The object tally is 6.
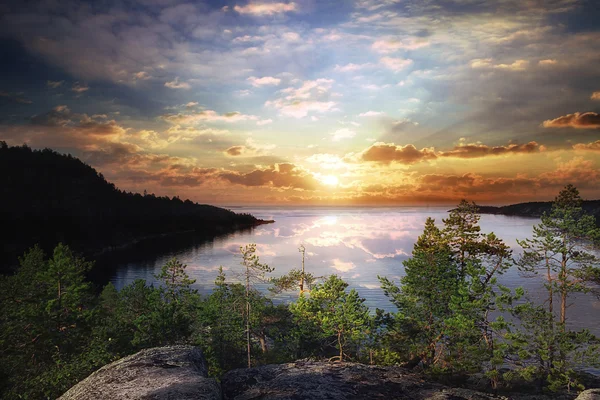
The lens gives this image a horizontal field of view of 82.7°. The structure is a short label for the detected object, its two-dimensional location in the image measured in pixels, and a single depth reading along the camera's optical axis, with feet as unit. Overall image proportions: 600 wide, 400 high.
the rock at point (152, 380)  40.52
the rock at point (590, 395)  47.52
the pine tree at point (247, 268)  121.37
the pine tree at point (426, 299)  127.75
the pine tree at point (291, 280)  186.68
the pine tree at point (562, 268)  95.61
